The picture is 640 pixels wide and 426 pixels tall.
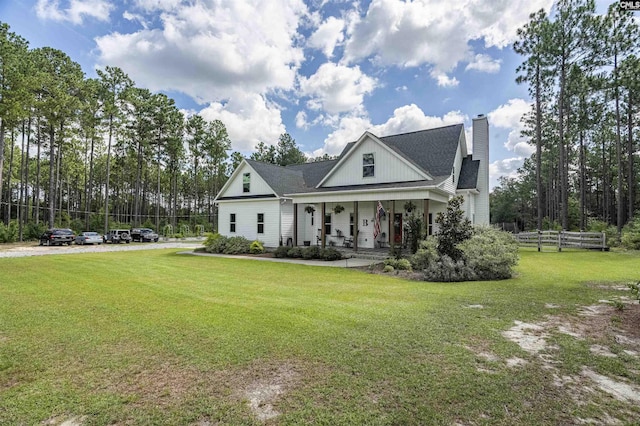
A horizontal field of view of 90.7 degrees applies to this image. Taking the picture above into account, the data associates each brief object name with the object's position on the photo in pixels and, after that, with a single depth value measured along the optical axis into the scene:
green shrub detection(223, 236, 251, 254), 18.80
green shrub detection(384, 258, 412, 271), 11.67
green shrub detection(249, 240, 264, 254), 18.42
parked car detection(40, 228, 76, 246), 25.47
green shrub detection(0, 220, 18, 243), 27.31
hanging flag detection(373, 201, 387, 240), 13.71
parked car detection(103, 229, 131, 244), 29.42
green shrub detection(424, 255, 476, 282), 9.69
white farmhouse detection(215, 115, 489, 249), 15.55
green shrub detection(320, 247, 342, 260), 14.80
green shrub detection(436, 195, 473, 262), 10.44
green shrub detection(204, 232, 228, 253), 19.30
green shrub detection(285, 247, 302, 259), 16.05
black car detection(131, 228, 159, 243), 30.81
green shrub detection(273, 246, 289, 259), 16.50
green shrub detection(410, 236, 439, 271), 10.55
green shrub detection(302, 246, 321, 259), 15.34
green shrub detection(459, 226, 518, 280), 9.88
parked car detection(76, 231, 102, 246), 26.88
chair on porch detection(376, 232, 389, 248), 17.41
